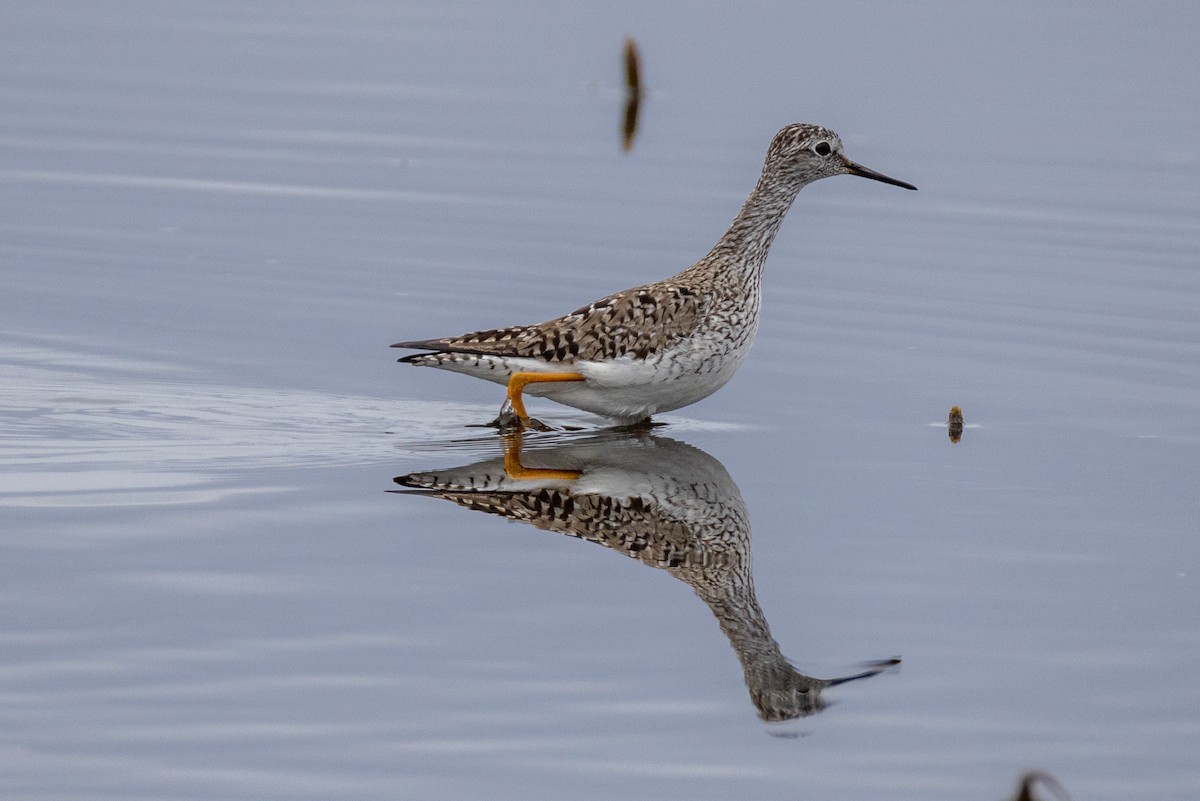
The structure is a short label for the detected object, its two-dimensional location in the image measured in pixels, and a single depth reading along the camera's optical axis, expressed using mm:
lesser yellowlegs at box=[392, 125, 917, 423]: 11227
